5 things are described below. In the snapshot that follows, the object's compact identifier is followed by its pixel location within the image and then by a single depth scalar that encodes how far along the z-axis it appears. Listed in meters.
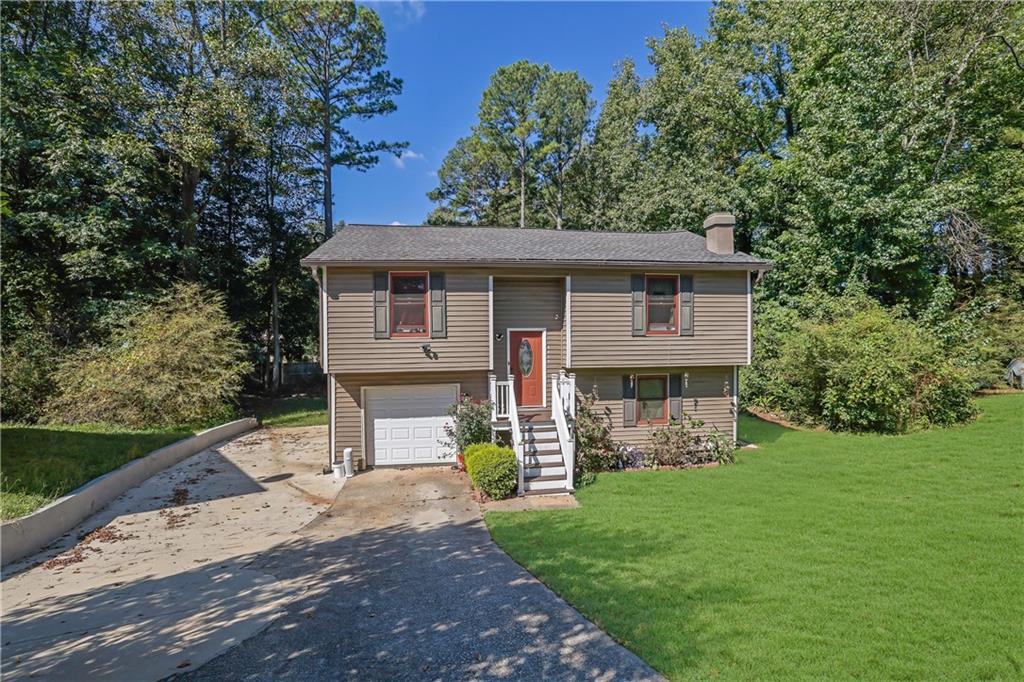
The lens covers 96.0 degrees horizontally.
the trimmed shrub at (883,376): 12.46
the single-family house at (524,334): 10.49
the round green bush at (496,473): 8.67
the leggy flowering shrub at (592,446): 10.23
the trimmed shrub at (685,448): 10.83
